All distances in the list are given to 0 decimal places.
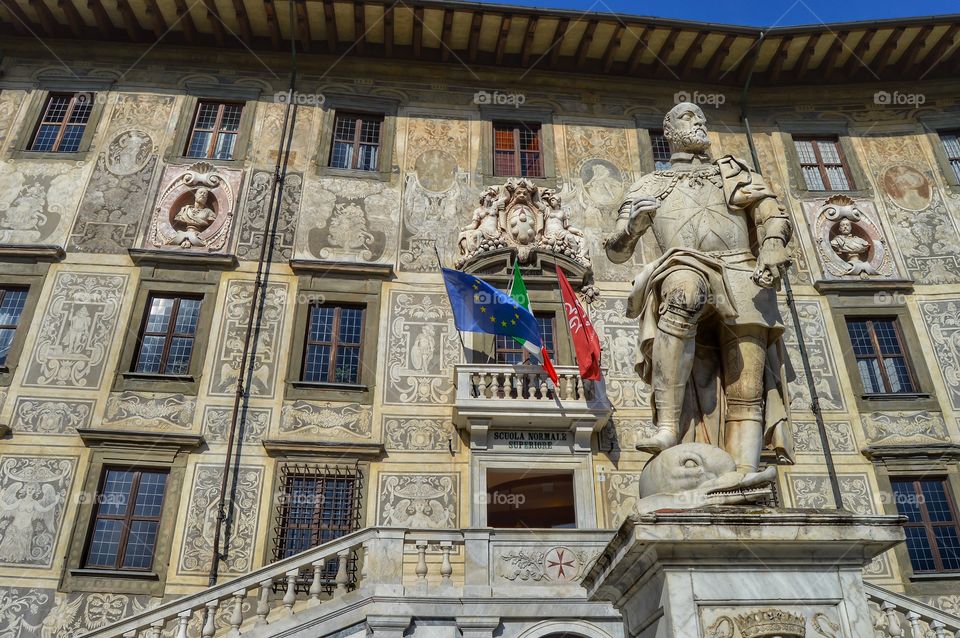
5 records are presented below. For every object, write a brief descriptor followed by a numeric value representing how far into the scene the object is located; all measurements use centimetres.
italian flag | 1333
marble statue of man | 458
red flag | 1331
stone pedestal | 364
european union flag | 1343
